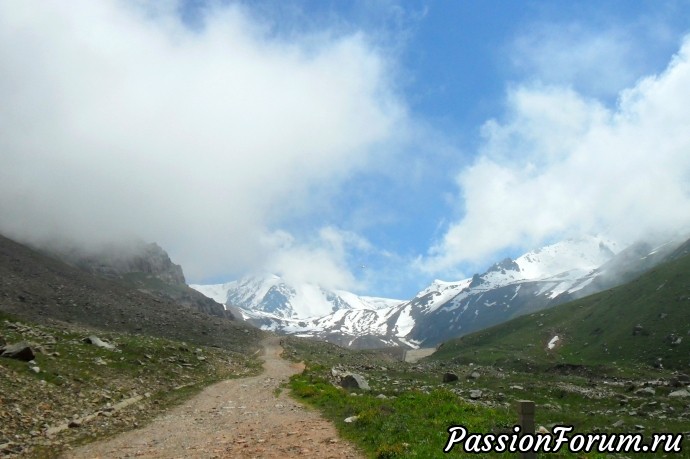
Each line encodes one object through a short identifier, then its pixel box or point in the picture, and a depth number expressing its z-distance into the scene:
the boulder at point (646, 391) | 46.84
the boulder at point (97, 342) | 41.85
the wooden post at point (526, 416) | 11.89
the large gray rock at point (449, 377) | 57.58
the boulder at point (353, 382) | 38.62
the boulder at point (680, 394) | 43.87
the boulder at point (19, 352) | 28.45
